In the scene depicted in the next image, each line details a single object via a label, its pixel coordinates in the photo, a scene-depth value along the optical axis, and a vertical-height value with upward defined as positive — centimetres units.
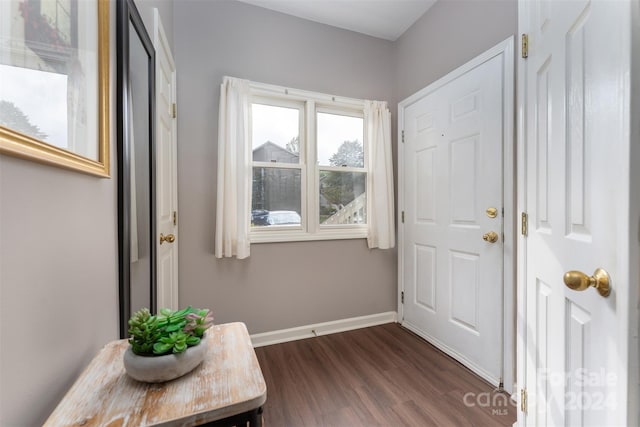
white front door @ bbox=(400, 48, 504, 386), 163 -3
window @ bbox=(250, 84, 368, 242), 218 +38
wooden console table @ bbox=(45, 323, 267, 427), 48 -37
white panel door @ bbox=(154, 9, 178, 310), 144 +24
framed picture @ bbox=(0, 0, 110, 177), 45 +27
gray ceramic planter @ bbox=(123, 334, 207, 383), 55 -33
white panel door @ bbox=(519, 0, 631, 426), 62 +2
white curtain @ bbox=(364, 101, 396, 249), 237 +32
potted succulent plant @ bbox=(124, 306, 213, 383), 56 -30
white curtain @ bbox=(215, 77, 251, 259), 194 +28
